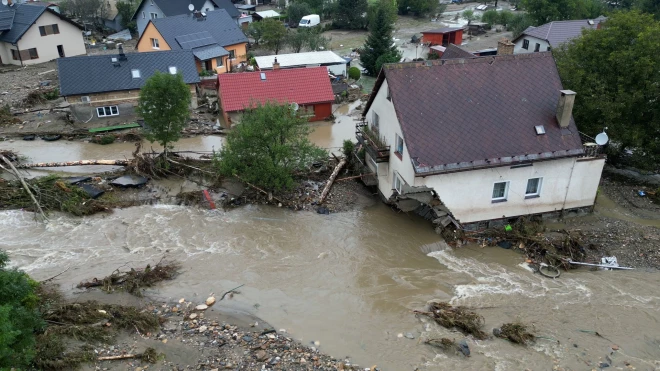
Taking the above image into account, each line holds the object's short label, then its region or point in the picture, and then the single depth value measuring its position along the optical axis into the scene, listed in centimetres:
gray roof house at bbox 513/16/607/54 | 4397
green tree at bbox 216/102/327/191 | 2180
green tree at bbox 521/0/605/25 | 5312
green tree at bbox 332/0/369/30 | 6475
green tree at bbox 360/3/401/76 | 4293
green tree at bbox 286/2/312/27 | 6588
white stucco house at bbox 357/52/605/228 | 1978
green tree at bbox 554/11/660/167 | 2292
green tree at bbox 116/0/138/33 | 5922
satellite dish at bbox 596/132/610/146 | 2084
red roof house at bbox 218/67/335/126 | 3200
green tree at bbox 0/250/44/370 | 1067
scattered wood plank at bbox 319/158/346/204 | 2305
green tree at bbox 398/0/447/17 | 7300
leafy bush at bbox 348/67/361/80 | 4278
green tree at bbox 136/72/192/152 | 2433
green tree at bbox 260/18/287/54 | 4856
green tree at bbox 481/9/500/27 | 6500
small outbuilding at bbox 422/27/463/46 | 5359
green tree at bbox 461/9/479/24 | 6850
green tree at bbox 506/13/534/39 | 5748
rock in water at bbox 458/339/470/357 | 1467
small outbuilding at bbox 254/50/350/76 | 4106
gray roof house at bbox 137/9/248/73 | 4297
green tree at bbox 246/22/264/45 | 5109
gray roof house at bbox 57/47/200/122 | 3193
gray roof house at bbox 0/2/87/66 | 4397
